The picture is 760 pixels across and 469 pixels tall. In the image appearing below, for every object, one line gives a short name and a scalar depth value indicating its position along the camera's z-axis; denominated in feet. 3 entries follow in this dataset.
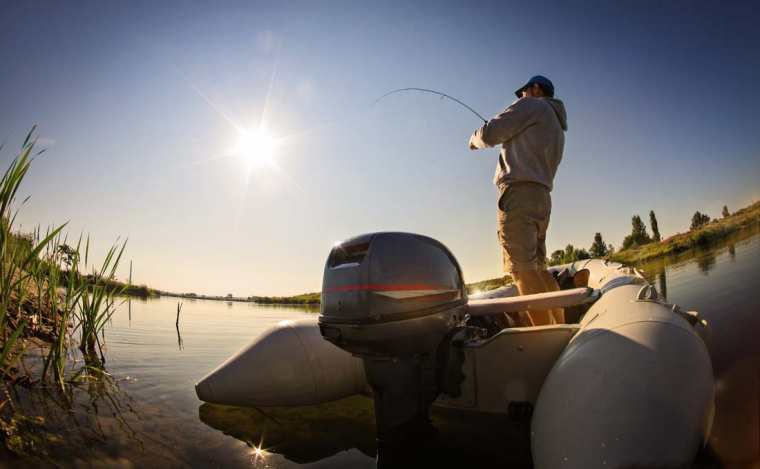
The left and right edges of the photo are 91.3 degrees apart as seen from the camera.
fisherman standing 11.03
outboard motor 6.45
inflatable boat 4.09
